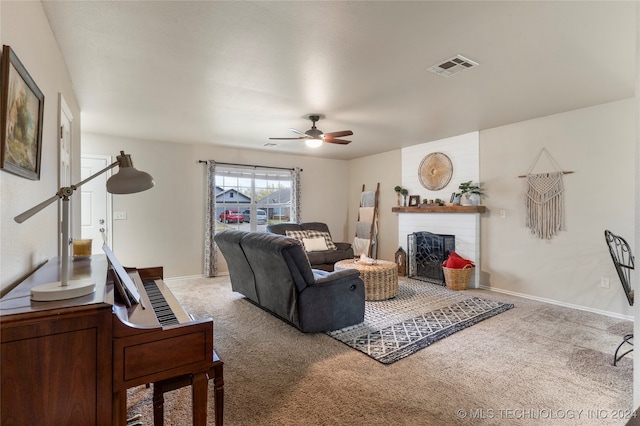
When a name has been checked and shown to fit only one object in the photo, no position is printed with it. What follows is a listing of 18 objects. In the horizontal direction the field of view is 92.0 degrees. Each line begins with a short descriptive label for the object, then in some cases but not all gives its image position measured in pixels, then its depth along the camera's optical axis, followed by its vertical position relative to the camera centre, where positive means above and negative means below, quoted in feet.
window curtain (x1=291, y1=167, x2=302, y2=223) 21.63 +1.50
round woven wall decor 17.33 +2.57
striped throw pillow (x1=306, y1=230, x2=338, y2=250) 18.34 -1.29
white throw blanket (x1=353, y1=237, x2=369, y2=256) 21.35 -2.21
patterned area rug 8.87 -3.70
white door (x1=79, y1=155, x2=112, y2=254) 15.39 +0.45
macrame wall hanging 12.87 +0.60
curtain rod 18.51 +3.15
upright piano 2.99 -1.59
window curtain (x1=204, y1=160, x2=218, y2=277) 18.29 -0.80
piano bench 4.25 -2.62
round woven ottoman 12.91 -2.73
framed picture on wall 3.77 +1.34
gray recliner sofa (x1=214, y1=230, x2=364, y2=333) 9.43 -2.35
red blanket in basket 15.28 -2.33
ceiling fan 12.64 +3.24
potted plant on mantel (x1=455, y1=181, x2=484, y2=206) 15.69 +1.14
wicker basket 15.08 -3.03
